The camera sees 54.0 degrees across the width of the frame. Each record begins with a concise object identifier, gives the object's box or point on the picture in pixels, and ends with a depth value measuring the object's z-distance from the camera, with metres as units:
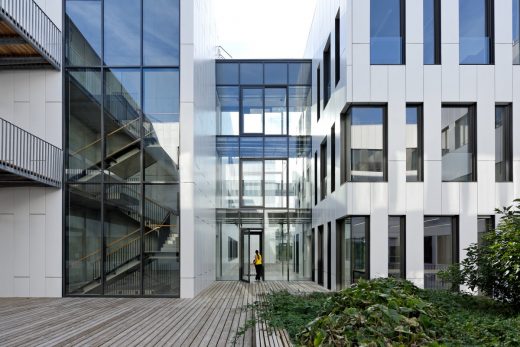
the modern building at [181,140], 14.19
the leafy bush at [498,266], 8.73
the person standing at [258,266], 22.25
